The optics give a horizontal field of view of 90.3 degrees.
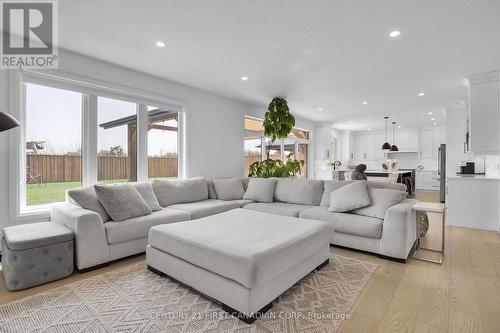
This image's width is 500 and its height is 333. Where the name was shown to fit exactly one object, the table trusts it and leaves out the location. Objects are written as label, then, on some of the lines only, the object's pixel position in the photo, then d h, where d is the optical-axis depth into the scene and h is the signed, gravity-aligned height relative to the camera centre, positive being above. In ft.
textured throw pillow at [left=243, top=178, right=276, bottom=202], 14.51 -1.52
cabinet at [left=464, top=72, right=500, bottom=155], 13.34 +2.85
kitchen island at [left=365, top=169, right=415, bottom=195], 23.46 -1.22
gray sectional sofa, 8.73 -2.19
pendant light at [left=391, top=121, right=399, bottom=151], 29.04 +4.86
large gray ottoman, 5.81 -2.43
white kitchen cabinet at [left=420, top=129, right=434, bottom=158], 32.01 +2.84
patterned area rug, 5.65 -3.68
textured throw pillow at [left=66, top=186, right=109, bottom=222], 9.38 -1.39
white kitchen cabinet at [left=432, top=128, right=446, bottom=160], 31.36 +3.22
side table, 9.12 -1.62
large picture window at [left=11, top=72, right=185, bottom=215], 10.13 +1.24
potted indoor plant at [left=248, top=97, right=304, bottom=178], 17.74 +2.52
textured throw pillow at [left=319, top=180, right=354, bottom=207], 12.52 -1.24
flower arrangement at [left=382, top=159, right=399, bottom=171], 28.50 -0.04
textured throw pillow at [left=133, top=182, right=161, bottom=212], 11.45 -1.45
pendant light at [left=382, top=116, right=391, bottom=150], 27.68 +1.97
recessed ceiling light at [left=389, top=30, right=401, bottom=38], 8.76 +4.71
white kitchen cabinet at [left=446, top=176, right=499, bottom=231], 13.64 -2.13
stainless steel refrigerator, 21.37 -0.61
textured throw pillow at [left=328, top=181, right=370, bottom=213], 10.76 -1.48
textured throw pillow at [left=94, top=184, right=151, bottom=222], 9.62 -1.51
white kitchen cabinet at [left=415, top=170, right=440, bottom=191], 30.74 -2.02
